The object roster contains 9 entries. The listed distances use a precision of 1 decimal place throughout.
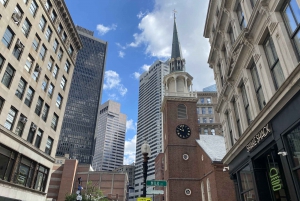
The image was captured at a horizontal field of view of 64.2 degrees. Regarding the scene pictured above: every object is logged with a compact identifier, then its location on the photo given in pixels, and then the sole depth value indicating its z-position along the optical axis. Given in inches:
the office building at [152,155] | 7448.8
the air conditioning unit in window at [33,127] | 997.8
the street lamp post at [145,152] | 450.4
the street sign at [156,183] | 505.0
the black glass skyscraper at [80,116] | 6732.3
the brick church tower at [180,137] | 1344.7
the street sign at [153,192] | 489.1
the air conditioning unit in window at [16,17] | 877.8
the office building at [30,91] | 831.1
